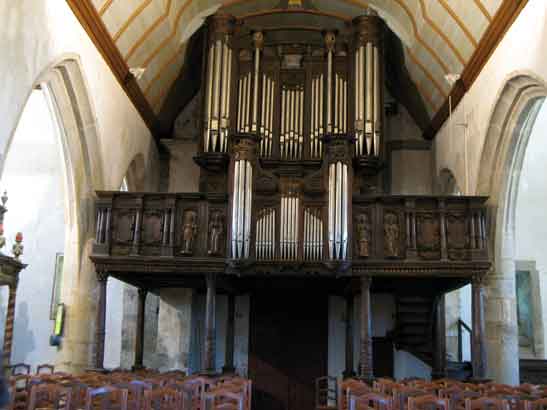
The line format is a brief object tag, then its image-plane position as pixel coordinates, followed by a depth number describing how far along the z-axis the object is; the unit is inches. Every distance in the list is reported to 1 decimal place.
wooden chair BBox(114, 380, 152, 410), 250.4
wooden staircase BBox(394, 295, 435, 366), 595.5
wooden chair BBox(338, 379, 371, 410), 290.4
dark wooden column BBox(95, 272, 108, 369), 449.1
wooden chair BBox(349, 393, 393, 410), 250.8
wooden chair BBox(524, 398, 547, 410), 248.5
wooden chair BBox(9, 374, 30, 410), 268.0
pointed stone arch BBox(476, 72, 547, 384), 469.7
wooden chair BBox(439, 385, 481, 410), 274.0
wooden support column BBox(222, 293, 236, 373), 584.2
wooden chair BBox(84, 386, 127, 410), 239.6
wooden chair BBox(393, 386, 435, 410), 275.9
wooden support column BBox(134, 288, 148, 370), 558.0
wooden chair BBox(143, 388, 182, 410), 251.9
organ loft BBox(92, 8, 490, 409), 462.0
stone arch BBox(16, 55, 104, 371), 477.4
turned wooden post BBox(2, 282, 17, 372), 439.2
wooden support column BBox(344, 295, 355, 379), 575.5
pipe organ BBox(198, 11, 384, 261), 581.0
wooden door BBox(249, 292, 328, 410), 636.7
